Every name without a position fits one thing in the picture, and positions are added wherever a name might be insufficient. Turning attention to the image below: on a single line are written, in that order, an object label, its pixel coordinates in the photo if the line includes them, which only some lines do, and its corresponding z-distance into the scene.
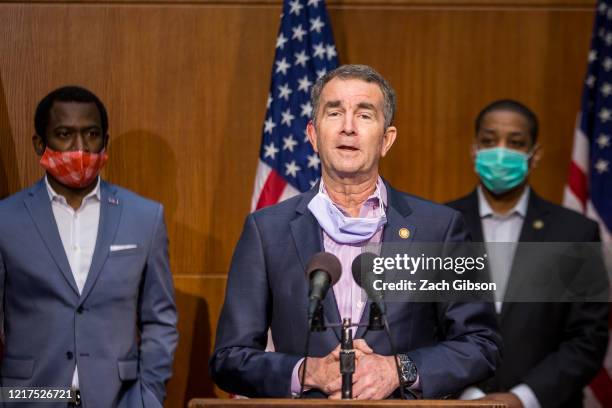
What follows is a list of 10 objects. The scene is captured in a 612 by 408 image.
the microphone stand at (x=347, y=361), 4.32
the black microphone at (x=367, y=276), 4.41
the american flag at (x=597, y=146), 8.86
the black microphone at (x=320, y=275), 4.20
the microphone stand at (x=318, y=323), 4.35
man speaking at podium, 5.18
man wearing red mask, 6.91
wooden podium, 4.01
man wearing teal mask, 7.61
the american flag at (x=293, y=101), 8.52
